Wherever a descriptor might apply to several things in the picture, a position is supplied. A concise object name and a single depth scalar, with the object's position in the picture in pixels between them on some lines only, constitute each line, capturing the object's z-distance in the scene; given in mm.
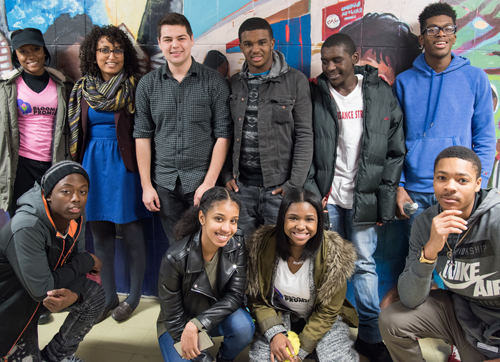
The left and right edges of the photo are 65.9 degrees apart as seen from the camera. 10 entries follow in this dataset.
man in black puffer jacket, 2207
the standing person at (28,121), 2516
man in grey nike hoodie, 1673
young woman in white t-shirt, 1928
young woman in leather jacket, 1874
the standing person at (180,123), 2342
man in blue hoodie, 2248
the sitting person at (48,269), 1733
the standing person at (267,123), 2244
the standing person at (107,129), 2473
